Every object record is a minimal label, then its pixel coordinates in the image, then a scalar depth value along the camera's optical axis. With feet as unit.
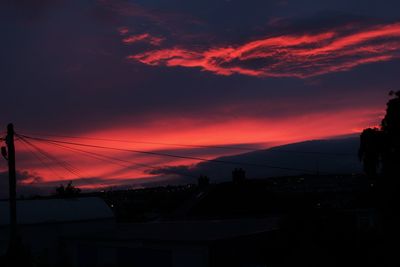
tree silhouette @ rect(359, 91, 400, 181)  93.97
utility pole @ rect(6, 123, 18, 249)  84.28
